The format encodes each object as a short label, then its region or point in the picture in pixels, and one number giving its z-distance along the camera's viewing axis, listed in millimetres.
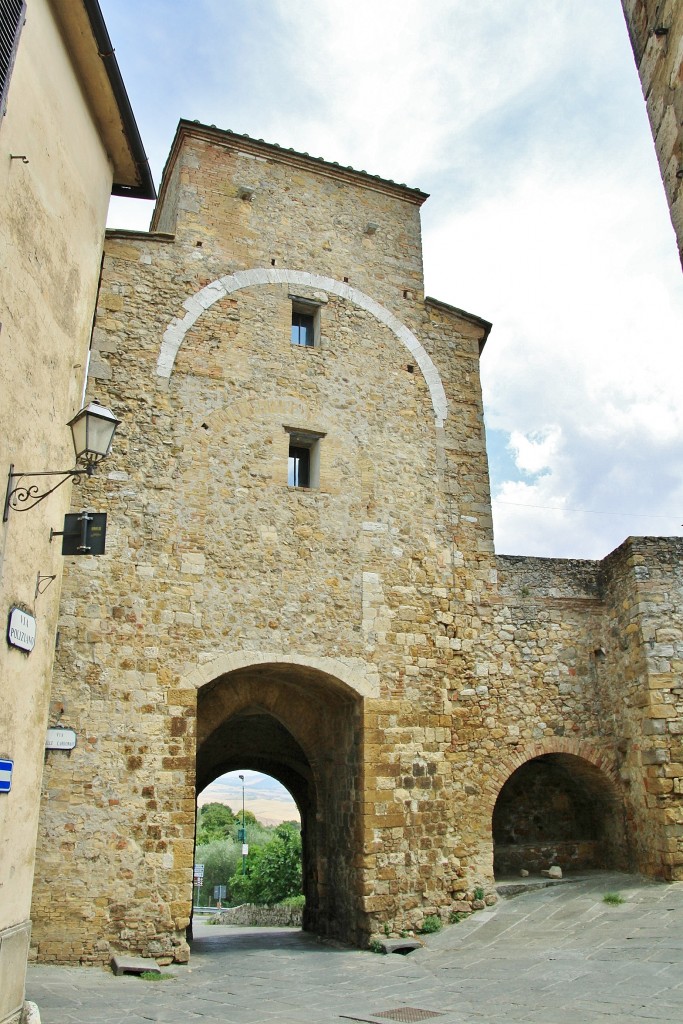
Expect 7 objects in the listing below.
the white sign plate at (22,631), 5332
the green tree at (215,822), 44078
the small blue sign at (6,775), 5164
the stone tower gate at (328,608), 8305
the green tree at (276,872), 23984
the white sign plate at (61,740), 7914
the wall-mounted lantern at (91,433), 5652
